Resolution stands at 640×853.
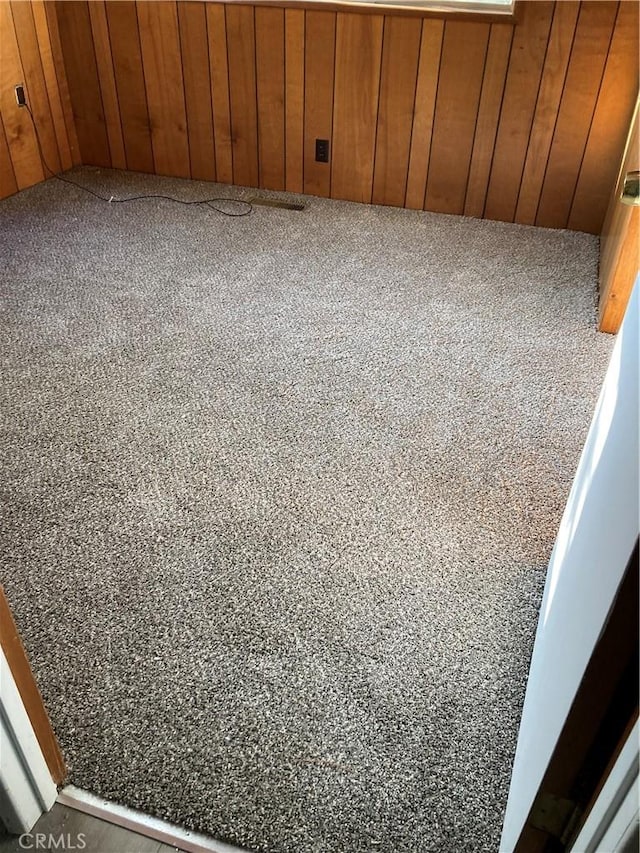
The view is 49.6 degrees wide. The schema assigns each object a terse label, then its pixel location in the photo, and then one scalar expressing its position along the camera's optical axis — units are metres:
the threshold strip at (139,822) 1.10
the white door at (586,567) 0.69
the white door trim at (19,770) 0.97
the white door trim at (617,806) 0.65
